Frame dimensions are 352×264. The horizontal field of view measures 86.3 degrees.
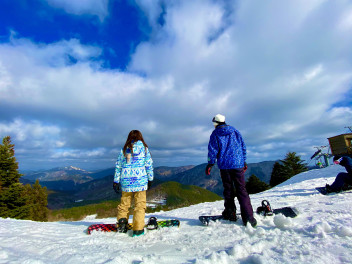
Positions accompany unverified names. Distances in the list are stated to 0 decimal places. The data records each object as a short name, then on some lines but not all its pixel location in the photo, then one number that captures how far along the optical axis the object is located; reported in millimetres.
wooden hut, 27838
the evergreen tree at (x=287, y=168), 50594
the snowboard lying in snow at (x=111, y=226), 5309
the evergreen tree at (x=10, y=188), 28203
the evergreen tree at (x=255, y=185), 51125
